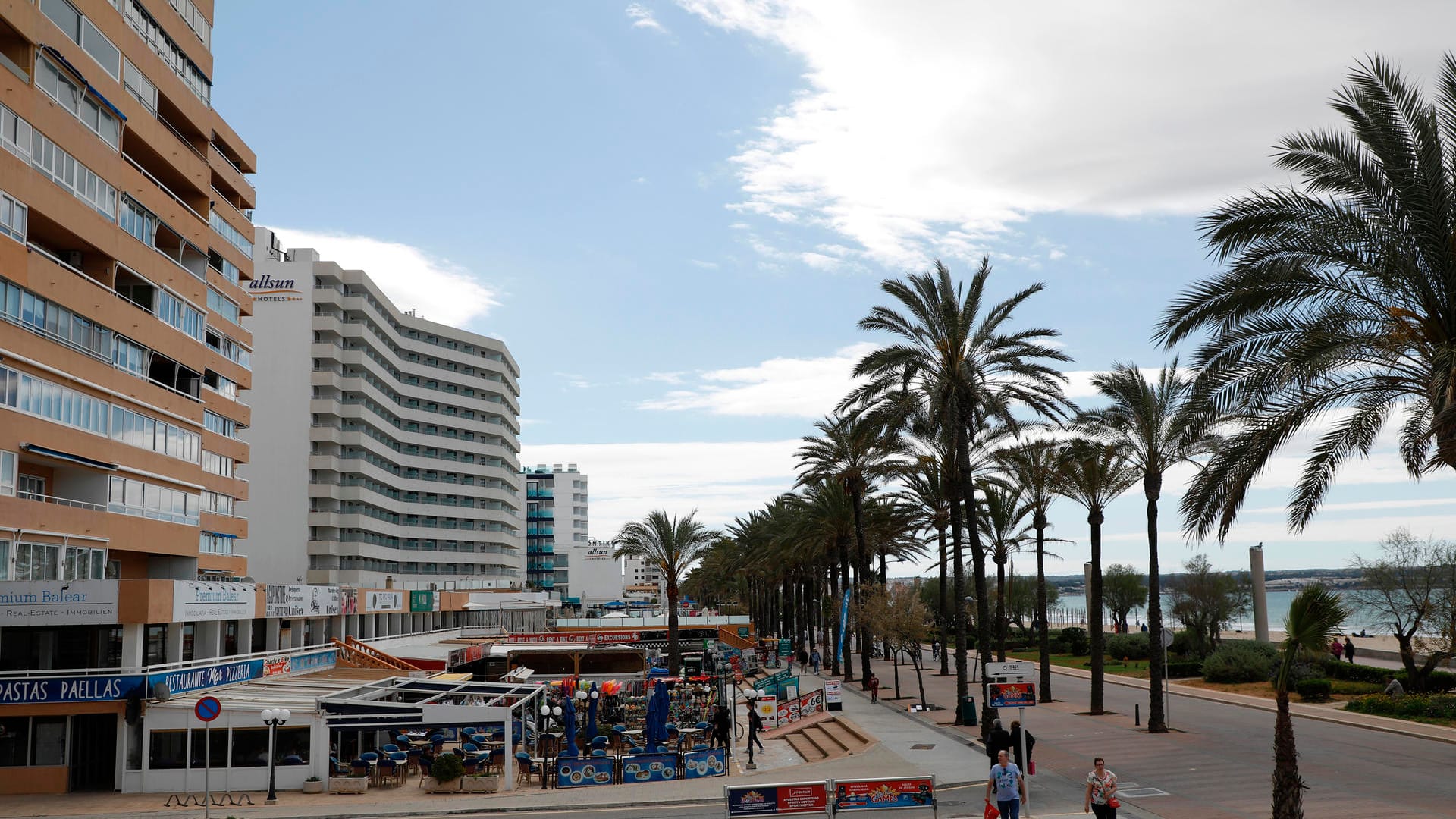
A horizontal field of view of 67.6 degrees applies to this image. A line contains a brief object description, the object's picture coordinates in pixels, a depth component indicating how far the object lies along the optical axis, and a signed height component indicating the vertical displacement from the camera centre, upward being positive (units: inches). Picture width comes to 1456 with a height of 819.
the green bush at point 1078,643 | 2689.5 -295.0
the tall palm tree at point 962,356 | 1350.9 +209.7
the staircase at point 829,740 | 1244.5 -267.0
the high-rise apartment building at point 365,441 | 3267.7 +279.9
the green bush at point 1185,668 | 1985.7 -262.8
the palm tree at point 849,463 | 1934.1 +112.7
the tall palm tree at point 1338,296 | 679.1 +152.2
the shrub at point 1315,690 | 1537.9 -234.1
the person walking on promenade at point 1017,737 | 850.8 -167.4
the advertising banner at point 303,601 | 1615.4 -125.6
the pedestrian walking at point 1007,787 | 689.6 -167.1
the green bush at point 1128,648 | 2463.1 -279.2
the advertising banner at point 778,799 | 735.7 -186.0
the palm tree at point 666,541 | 2322.8 -37.2
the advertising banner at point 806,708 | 1599.4 -268.9
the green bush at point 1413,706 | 1288.1 -222.3
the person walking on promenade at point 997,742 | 845.2 -168.8
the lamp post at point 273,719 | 1013.2 -181.5
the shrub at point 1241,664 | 1808.6 -233.1
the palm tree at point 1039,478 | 1537.9 +67.6
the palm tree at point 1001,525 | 1866.6 -1.6
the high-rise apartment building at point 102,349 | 1127.0 +218.1
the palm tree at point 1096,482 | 1362.0 +54.4
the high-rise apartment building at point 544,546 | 7140.8 -148.3
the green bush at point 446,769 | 1023.6 -230.5
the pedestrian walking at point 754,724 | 1200.2 -221.8
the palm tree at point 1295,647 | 636.1 -72.1
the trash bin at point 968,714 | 1402.6 -244.0
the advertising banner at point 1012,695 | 814.5 -128.4
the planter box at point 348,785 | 1056.8 -253.6
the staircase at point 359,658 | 1739.7 -217.1
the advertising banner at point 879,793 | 749.3 -184.8
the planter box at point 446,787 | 1034.1 -250.1
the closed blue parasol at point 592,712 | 1321.4 -229.5
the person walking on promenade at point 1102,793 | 666.8 -164.6
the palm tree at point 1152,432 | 1250.6 +107.9
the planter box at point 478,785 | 1044.5 -250.3
